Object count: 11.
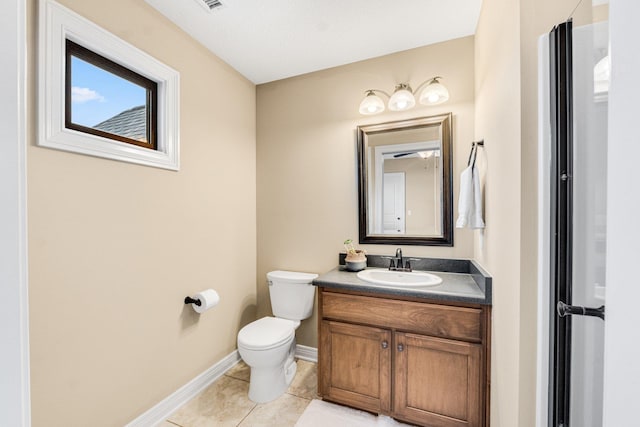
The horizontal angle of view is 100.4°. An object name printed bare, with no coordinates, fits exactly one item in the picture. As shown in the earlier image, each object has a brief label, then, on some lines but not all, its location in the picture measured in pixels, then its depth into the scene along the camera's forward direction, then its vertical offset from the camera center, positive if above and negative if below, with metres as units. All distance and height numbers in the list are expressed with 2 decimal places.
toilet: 1.77 -0.86
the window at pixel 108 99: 1.33 +0.64
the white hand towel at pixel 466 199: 1.57 +0.07
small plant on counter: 2.04 -0.33
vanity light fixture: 1.86 +0.83
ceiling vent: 1.57 +1.24
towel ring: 1.60 +0.39
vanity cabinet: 1.45 -0.87
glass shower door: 0.63 -0.01
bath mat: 1.62 -1.29
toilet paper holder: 1.83 -0.62
